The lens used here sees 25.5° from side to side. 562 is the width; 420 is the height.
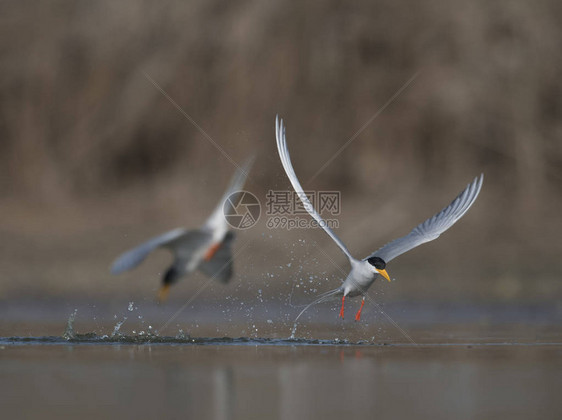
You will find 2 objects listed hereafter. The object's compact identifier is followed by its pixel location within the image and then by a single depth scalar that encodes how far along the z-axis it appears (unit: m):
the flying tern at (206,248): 11.52
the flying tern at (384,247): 13.53
